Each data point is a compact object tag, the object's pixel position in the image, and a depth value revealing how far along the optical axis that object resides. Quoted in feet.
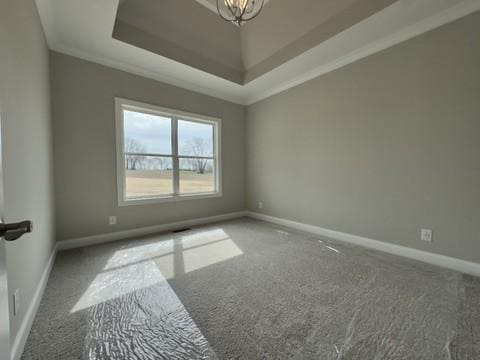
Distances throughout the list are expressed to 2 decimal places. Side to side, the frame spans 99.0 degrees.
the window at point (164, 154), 10.62
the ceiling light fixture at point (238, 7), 6.16
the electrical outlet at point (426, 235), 7.55
